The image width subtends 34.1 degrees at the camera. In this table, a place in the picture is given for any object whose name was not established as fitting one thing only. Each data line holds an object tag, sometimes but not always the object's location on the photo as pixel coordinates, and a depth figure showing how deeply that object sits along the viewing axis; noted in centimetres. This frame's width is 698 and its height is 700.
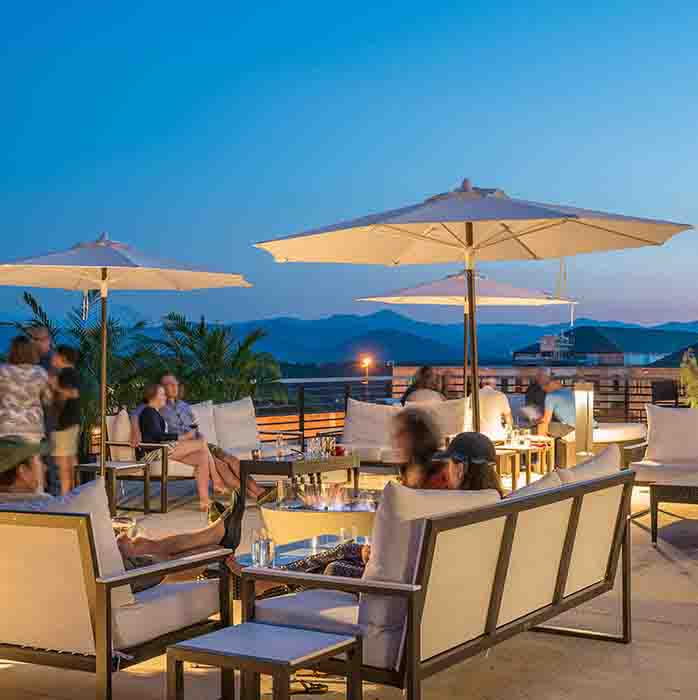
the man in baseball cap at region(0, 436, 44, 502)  873
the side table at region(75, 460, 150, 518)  899
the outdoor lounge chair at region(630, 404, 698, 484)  879
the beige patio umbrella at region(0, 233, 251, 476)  823
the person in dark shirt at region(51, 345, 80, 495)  902
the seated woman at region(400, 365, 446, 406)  1116
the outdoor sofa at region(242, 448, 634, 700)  369
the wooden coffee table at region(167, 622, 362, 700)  330
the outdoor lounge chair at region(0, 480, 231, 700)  378
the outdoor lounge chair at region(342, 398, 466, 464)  1103
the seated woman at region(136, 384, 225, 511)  966
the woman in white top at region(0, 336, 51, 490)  864
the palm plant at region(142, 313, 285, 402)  1398
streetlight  1827
